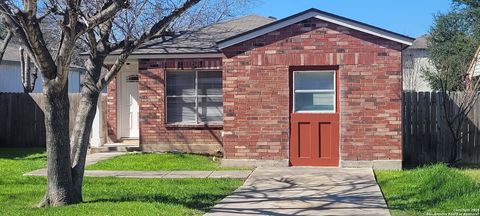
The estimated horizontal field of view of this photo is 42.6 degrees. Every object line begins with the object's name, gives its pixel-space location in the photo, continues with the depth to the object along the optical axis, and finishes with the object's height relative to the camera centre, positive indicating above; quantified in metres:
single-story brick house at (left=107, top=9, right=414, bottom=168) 13.68 +0.12
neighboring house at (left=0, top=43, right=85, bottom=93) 28.31 +1.36
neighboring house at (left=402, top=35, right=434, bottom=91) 37.78 +1.75
